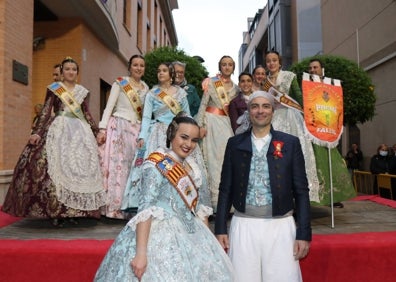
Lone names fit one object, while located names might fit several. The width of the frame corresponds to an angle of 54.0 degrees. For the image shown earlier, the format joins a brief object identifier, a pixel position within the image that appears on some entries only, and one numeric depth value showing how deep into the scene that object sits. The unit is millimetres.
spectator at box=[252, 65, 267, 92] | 4504
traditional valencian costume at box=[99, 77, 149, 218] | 4203
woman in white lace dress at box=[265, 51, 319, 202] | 3982
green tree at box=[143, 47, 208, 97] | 10148
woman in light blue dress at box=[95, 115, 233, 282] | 1827
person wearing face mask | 8555
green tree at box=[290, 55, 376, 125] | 10242
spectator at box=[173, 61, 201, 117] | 4699
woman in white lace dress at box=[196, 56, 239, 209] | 4293
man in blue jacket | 2164
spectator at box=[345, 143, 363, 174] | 11500
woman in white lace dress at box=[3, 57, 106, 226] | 3723
